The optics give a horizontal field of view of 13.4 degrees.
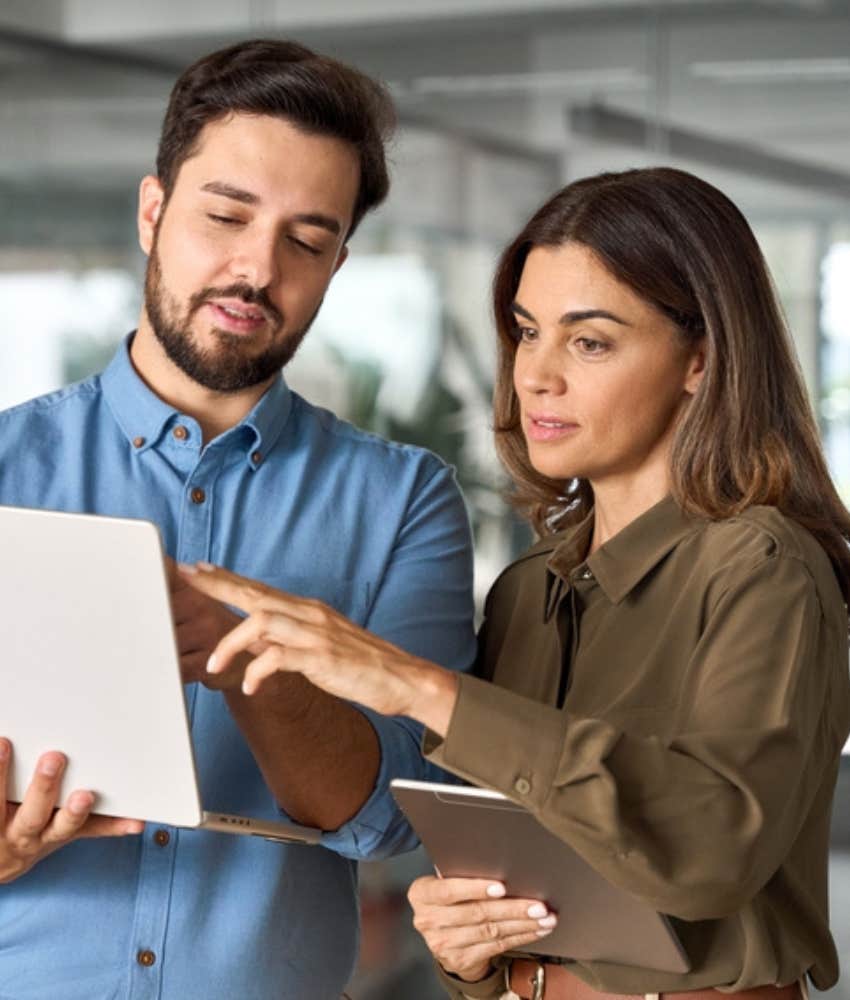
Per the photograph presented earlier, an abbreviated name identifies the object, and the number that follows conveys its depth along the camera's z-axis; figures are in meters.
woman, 2.38
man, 2.54
